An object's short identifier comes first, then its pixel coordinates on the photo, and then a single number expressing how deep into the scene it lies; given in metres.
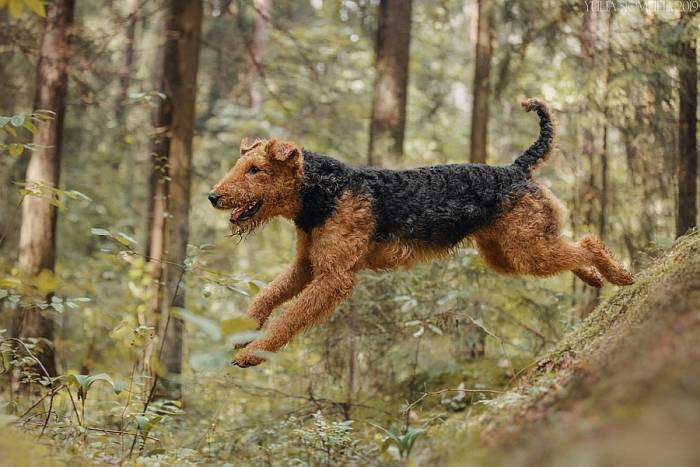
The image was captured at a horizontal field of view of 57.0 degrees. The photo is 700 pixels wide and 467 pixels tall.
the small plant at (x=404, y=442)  3.23
